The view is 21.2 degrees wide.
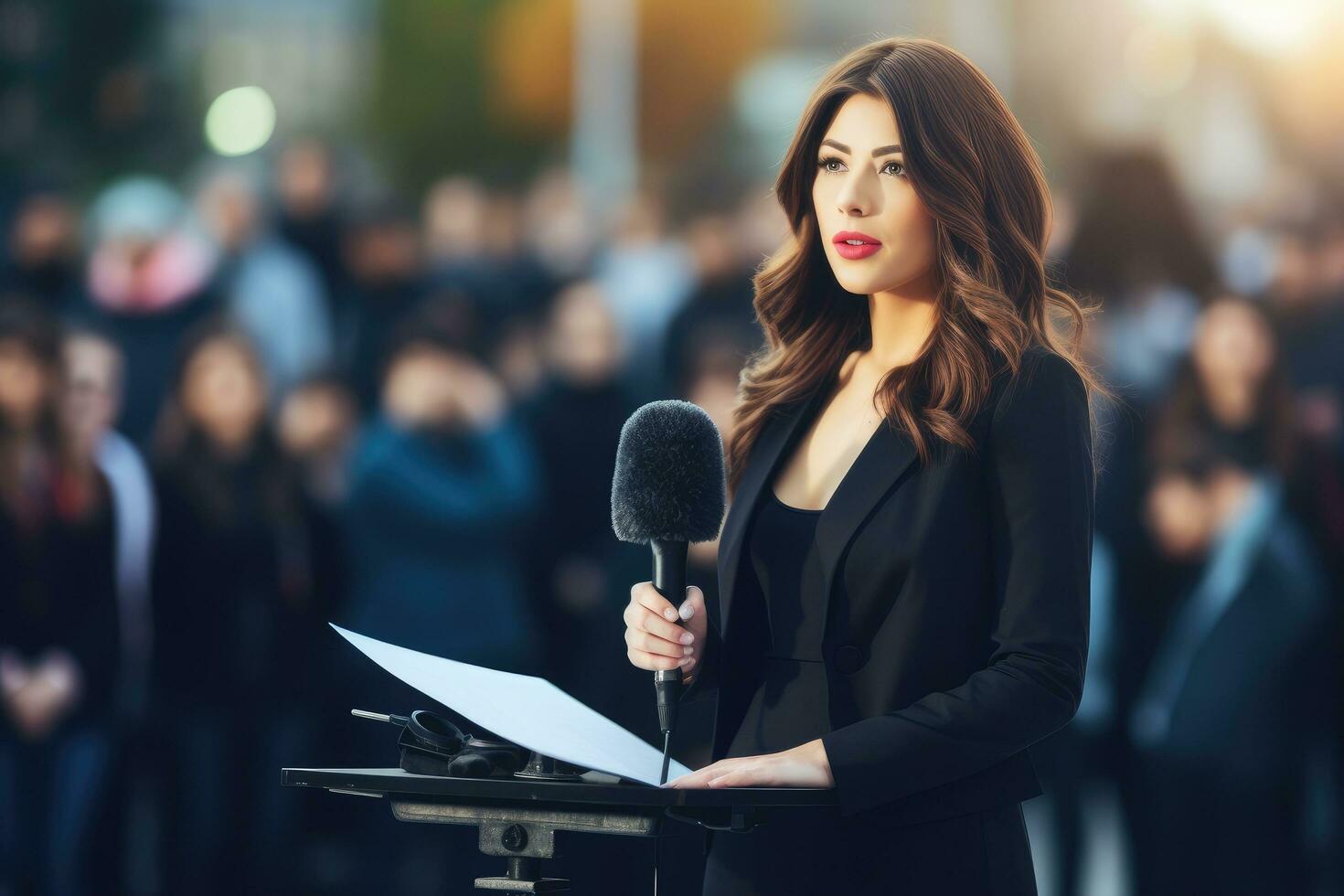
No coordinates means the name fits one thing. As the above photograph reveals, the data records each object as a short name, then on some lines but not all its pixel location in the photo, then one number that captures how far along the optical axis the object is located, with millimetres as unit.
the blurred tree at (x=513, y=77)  31609
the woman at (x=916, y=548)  4473
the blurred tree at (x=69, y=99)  22844
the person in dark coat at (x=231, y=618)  12641
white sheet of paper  4133
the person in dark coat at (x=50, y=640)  12023
